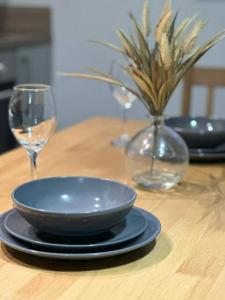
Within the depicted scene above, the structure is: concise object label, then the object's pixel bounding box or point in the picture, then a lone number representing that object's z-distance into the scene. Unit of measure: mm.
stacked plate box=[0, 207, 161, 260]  985
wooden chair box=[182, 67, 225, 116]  2318
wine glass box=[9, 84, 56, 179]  1262
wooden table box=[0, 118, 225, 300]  916
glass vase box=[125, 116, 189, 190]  1448
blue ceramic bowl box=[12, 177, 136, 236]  979
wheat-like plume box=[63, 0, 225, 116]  1346
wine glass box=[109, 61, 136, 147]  1810
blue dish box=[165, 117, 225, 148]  1685
